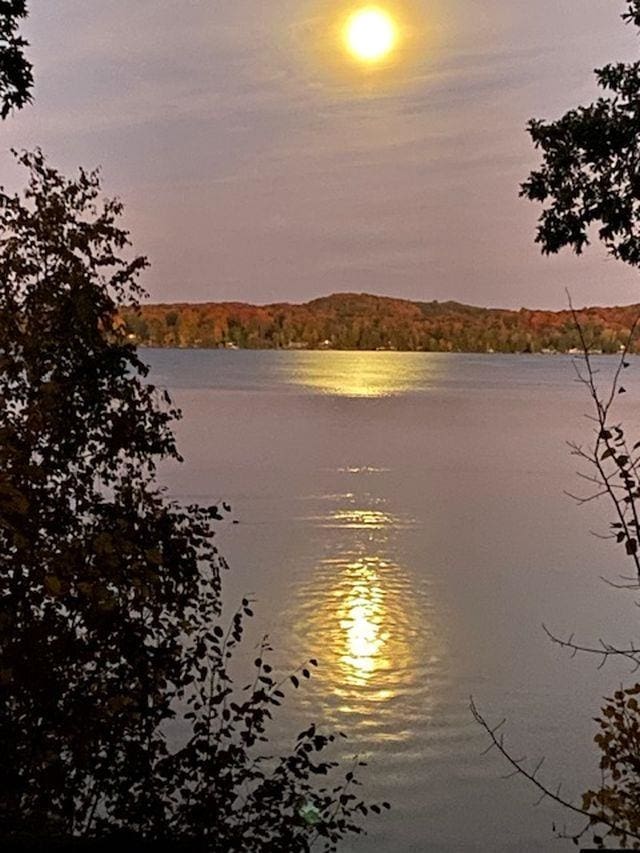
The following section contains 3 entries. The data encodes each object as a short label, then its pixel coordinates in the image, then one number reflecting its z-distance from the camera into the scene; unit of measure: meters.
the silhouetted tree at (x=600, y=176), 6.38
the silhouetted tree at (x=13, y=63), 5.73
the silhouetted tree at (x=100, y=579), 5.86
